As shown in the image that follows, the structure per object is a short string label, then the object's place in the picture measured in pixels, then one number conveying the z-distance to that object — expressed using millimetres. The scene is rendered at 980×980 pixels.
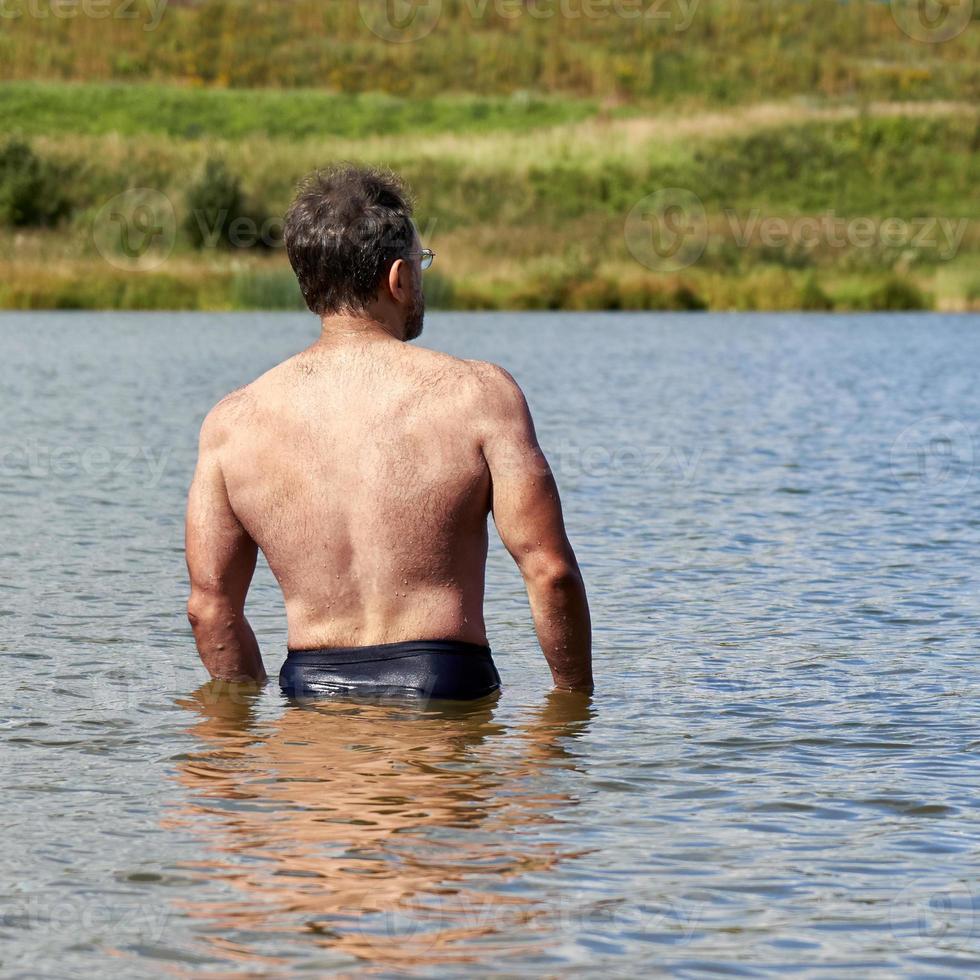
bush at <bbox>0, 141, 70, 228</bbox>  45719
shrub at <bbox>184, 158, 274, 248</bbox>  43000
